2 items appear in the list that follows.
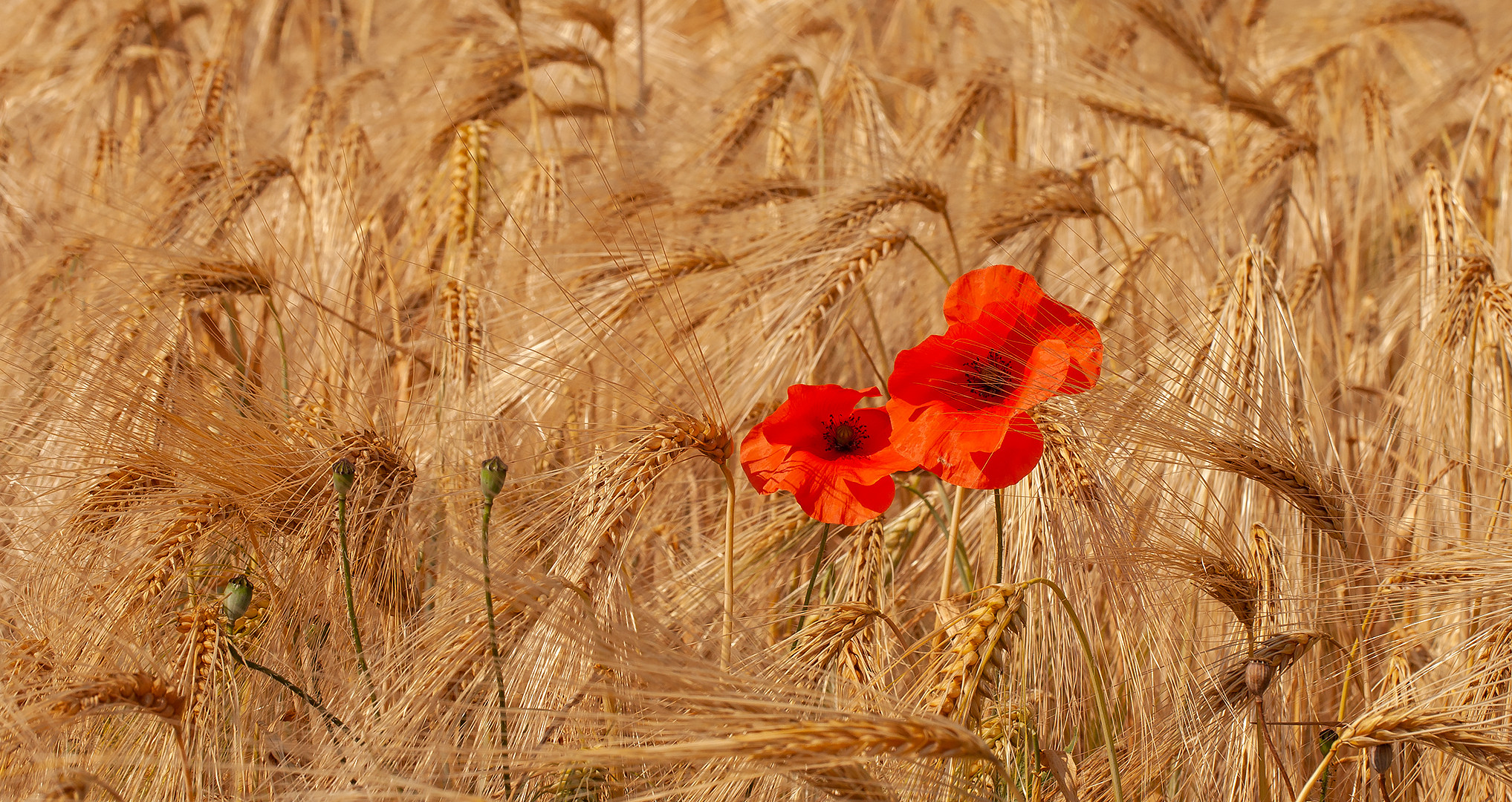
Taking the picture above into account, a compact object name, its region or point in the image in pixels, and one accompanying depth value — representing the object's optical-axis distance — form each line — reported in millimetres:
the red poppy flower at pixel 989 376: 1540
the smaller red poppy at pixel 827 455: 1580
